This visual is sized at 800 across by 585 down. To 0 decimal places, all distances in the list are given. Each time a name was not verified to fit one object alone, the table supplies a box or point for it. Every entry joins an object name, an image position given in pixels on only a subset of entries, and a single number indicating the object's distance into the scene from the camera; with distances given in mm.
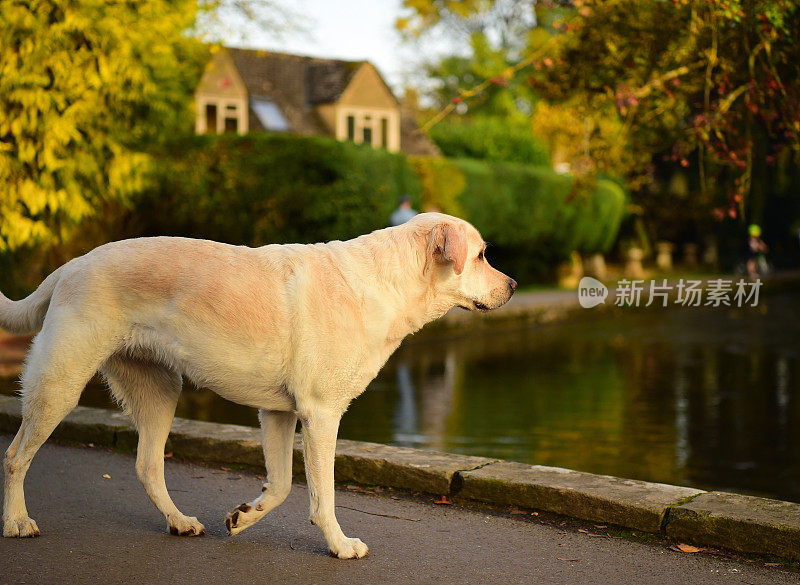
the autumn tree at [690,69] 6711
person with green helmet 33344
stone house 37312
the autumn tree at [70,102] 12828
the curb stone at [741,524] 4617
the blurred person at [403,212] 19797
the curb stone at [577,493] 5051
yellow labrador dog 4570
